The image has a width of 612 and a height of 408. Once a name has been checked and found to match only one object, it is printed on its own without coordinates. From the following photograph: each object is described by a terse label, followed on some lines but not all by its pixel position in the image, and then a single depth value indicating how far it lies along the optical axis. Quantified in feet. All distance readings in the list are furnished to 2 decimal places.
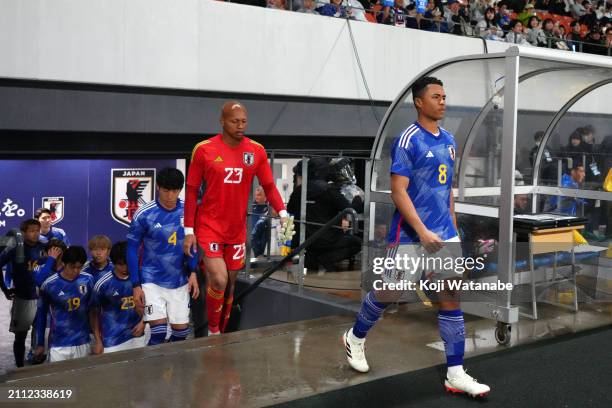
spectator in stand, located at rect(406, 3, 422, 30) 42.04
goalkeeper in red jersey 16.53
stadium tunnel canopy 15.72
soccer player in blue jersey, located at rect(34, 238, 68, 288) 23.62
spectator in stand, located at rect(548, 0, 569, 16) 55.36
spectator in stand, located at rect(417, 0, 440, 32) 43.23
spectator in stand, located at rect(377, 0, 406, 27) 40.73
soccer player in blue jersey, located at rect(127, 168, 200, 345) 17.72
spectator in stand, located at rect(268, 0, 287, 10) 37.09
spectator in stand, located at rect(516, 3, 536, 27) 50.06
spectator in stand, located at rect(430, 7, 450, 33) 42.78
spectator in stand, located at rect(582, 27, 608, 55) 52.13
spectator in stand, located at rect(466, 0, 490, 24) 46.80
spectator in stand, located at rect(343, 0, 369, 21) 39.10
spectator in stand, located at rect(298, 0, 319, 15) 37.78
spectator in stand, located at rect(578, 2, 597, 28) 53.67
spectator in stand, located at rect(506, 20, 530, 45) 46.37
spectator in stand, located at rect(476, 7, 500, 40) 45.39
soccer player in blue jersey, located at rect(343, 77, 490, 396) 12.87
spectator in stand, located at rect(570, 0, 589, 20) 55.88
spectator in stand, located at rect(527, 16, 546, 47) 47.86
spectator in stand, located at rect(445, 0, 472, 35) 43.80
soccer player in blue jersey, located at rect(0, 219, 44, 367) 24.45
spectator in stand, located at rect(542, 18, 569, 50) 48.67
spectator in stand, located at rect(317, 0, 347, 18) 38.27
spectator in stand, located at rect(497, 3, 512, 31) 48.11
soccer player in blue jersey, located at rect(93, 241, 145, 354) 20.70
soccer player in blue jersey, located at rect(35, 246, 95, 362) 20.51
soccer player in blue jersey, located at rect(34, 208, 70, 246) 28.09
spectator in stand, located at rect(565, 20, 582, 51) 52.06
